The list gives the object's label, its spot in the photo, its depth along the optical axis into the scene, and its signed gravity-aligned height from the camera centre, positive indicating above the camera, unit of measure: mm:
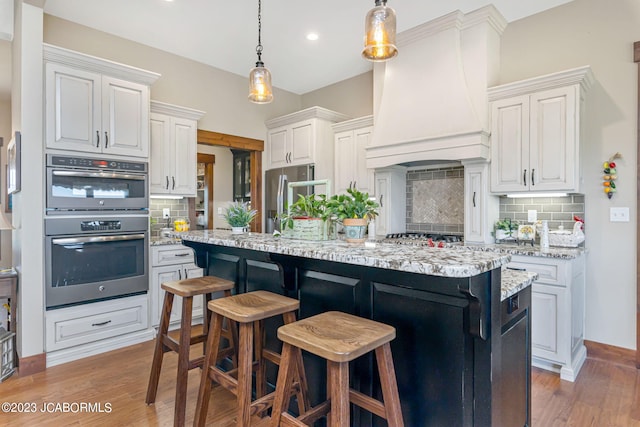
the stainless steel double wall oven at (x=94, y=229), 2807 -152
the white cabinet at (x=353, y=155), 4223 +704
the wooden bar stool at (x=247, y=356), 1561 -703
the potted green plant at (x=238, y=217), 2572 -36
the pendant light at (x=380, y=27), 1901 +995
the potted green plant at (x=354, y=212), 1893 +3
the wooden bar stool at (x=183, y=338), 1981 -780
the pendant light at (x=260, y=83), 2580 +936
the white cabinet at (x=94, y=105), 2795 +897
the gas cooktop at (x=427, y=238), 3328 -265
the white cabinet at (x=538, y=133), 2791 +669
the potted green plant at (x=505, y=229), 3223 -144
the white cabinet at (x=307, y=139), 4488 +955
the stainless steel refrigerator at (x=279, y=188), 4520 +319
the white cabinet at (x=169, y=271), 3467 -596
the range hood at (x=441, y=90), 3213 +1179
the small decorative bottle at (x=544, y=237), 2938 -194
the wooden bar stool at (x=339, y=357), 1226 -533
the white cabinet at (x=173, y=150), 3695 +664
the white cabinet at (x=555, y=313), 2607 -746
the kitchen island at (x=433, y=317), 1290 -438
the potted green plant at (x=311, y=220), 2012 -44
